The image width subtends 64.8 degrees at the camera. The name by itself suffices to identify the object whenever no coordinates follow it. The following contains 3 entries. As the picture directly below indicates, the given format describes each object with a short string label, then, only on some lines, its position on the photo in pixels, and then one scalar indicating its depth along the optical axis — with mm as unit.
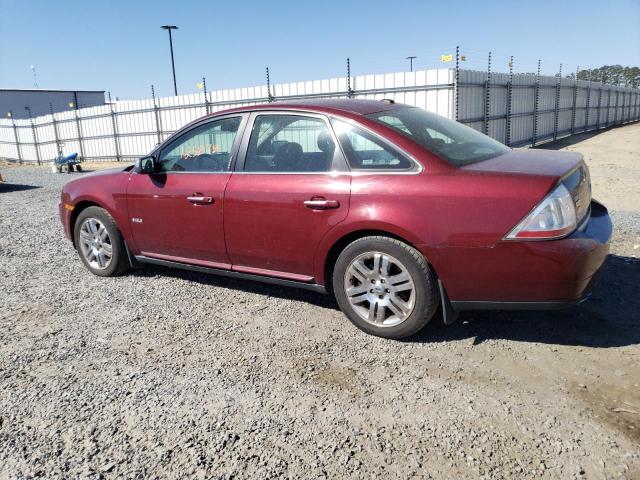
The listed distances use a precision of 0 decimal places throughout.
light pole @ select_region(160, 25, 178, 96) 33844
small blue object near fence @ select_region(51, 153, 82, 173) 20797
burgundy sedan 2963
